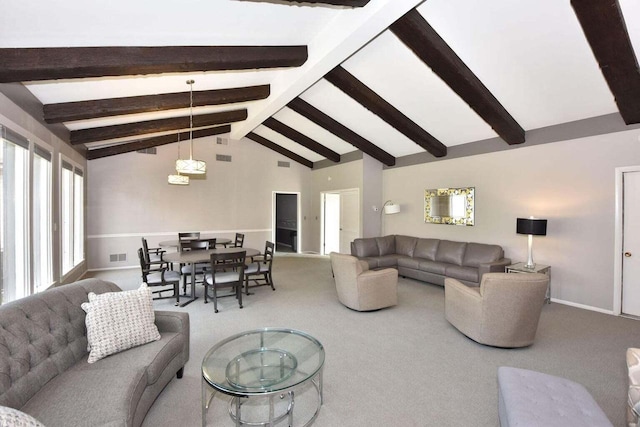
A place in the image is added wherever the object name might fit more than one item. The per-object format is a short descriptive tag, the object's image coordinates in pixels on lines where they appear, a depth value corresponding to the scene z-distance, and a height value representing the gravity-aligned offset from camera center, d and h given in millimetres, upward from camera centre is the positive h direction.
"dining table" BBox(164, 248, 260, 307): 4404 -719
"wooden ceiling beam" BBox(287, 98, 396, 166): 6457 +1885
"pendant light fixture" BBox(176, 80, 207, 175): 4707 +718
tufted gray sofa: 1523 -999
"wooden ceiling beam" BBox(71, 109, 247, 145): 5461 +1697
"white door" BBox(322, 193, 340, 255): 9297 -389
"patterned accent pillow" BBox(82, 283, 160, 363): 2049 -806
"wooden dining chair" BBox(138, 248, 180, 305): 4453 -1035
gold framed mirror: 6062 +103
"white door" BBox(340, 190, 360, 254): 8234 -210
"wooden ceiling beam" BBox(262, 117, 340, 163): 7711 +1996
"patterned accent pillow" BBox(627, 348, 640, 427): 1692 -1034
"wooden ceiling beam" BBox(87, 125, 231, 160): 6930 +1704
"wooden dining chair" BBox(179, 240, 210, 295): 5223 -698
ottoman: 1557 -1093
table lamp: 4586 -272
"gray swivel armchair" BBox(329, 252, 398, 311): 4180 -1067
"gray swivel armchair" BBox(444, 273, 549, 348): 2990 -1019
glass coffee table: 1915 -1164
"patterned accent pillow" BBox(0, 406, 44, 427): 1010 -723
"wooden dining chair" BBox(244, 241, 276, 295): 5143 -1066
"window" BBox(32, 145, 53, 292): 3895 -139
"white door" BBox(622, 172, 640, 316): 4086 -475
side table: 4629 -924
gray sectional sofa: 5188 -935
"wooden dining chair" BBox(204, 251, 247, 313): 4293 -974
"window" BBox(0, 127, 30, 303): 3100 -53
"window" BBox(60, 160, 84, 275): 5183 -67
